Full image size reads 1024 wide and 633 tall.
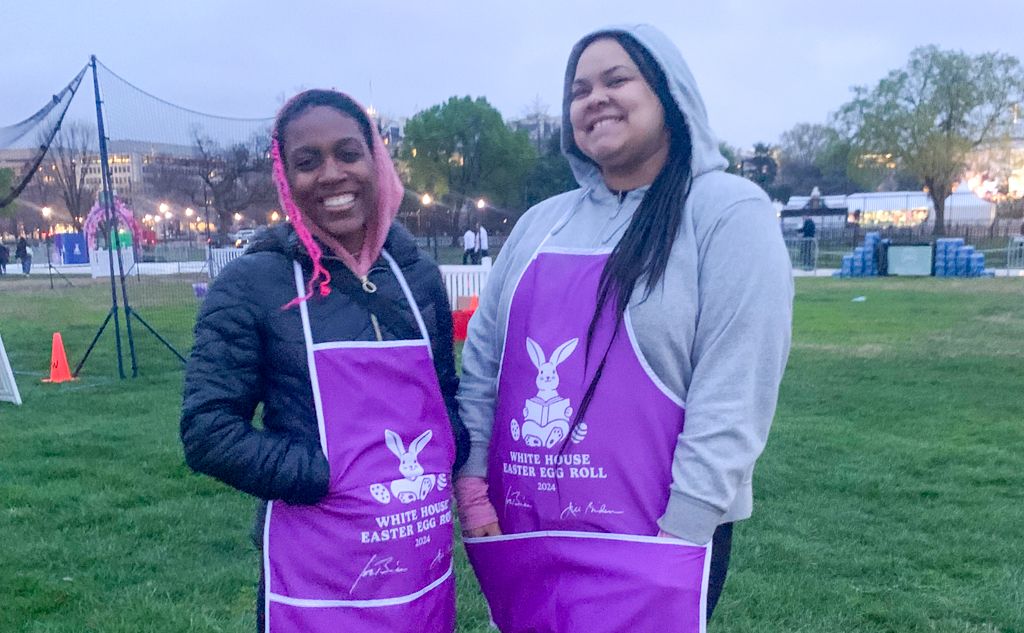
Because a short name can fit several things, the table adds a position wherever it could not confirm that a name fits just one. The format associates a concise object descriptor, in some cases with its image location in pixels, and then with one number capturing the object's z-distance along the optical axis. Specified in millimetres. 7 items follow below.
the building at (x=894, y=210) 43344
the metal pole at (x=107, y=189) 8031
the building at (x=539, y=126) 52731
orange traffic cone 8859
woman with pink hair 1751
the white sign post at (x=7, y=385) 7734
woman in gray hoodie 1662
